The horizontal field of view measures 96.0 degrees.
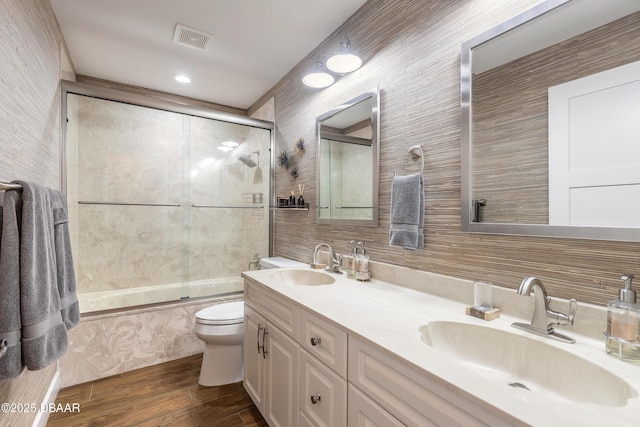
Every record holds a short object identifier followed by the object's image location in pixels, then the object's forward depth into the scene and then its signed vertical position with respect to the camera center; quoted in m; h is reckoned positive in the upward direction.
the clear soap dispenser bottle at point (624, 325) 0.72 -0.28
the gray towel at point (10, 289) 0.94 -0.26
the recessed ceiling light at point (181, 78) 2.66 +1.27
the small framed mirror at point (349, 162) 1.70 +0.34
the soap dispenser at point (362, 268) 1.61 -0.30
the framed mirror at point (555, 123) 0.84 +0.31
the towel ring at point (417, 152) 1.40 +0.31
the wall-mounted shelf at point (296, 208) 2.33 +0.05
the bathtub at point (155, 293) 2.51 -0.76
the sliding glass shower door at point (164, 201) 2.64 +0.11
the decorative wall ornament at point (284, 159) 2.65 +0.50
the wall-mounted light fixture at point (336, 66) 1.74 +0.93
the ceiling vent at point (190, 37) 2.00 +1.27
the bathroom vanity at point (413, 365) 0.61 -0.41
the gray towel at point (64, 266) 1.31 -0.25
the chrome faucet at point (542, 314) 0.85 -0.31
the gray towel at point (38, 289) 0.99 -0.28
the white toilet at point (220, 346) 1.98 -0.95
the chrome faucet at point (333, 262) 1.84 -0.31
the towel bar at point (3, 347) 0.91 -0.43
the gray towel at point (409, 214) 1.37 +0.00
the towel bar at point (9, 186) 0.96 +0.09
